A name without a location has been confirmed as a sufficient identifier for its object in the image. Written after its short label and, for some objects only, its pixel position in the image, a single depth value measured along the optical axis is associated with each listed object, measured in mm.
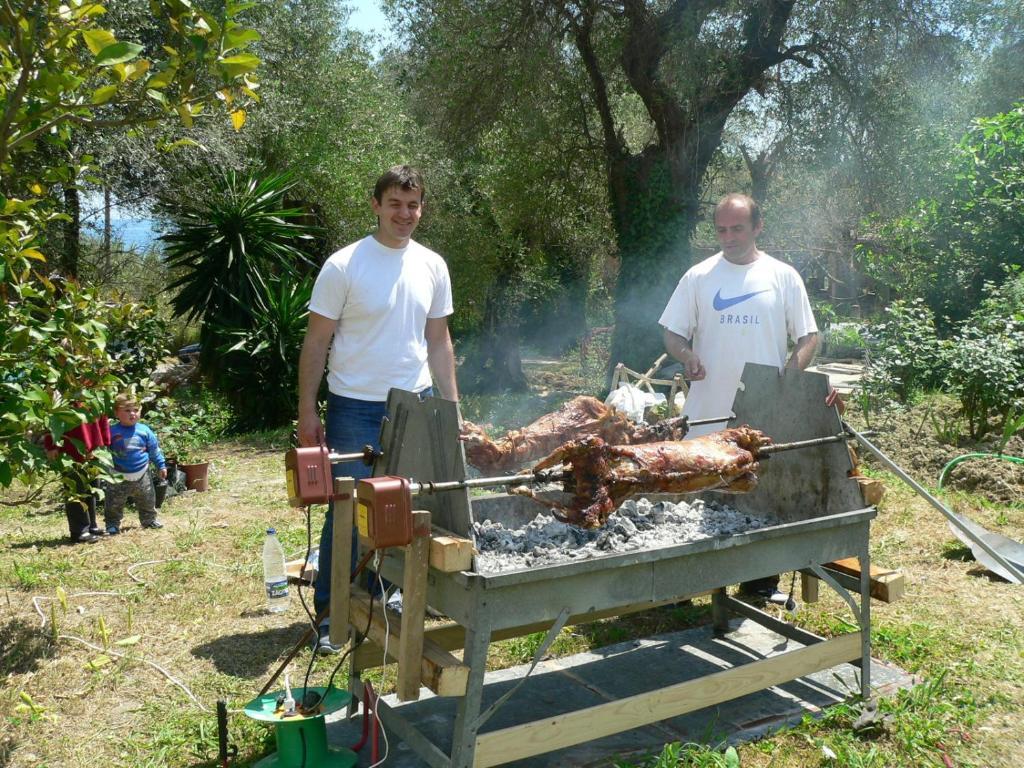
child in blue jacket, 6191
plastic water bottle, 4699
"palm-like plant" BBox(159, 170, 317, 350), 11531
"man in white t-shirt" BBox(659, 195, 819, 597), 4262
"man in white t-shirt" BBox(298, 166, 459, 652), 3760
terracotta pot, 7801
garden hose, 6891
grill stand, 2779
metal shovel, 5012
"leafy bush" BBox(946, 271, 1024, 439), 7801
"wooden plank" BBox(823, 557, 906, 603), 3705
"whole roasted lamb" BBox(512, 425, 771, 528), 3150
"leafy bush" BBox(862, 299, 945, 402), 8953
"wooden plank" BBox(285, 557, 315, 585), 4501
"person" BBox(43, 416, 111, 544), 5555
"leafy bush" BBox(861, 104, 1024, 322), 10773
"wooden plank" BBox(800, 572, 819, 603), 4273
